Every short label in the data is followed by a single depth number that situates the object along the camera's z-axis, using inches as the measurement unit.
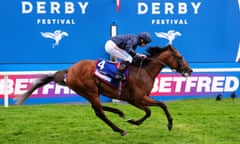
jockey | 566.3
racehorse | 559.9
